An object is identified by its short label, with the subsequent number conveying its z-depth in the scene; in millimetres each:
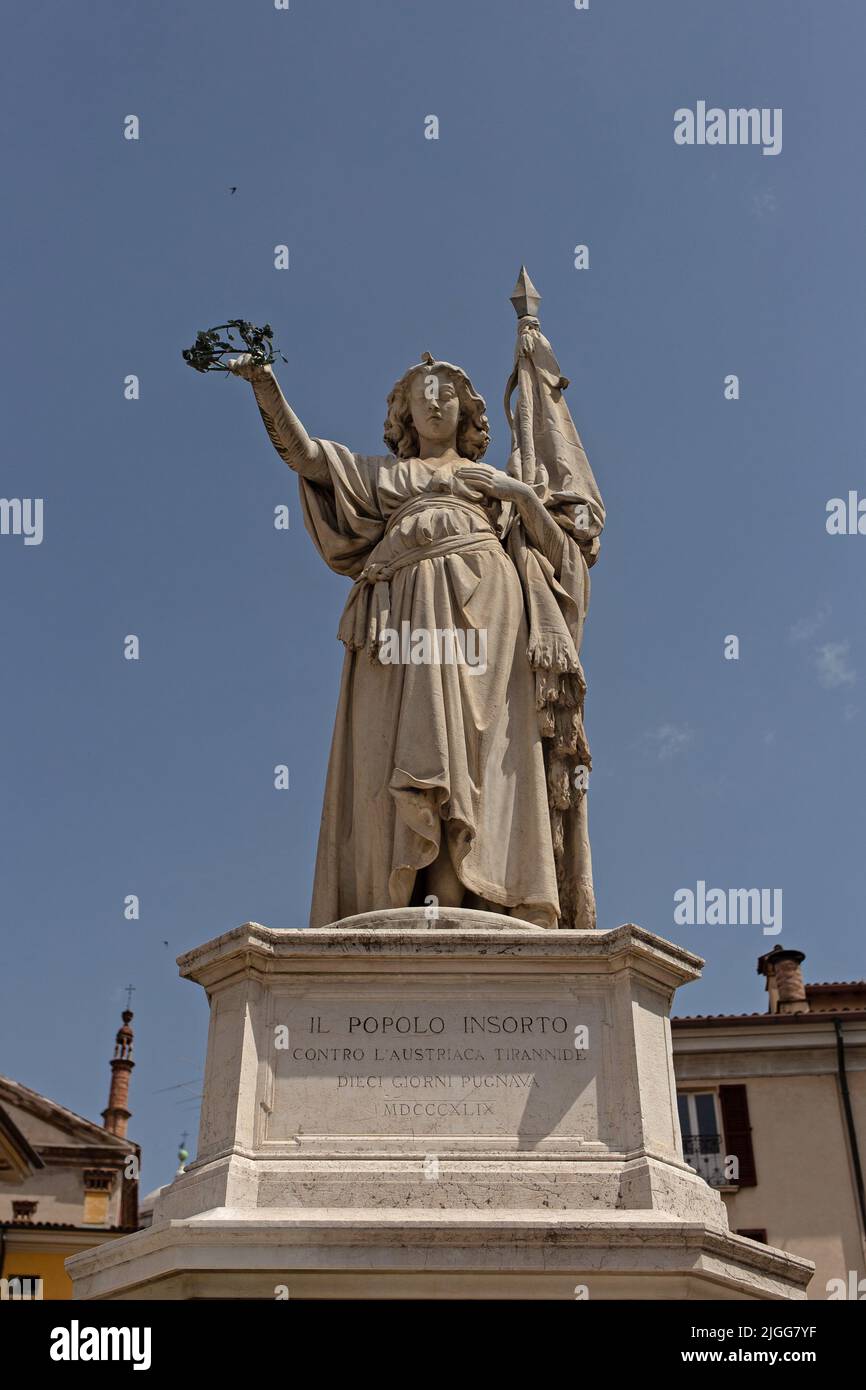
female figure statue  9398
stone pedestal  6934
